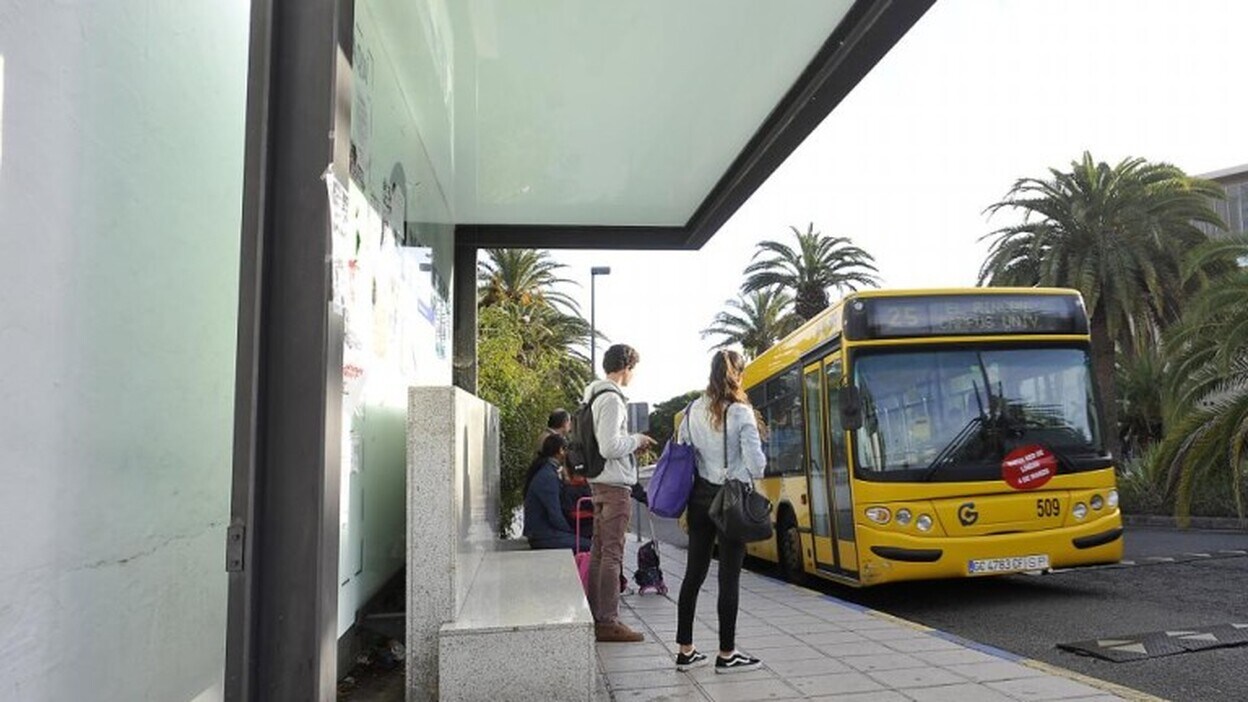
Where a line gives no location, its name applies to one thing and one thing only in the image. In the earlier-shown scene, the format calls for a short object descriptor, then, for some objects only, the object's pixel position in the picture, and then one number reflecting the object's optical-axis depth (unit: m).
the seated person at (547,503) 7.42
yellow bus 8.21
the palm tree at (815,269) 35.38
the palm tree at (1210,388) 14.59
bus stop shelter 2.37
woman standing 5.27
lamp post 14.21
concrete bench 4.05
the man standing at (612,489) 5.94
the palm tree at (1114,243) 22.98
